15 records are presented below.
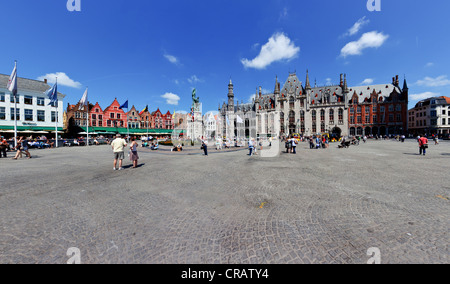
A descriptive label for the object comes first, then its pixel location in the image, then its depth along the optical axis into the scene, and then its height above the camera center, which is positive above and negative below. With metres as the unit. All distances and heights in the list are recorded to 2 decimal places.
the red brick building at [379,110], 52.12 +9.25
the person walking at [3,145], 12.63 -0.30
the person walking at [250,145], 14.35 -0.53
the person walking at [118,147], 8.33 -0.33
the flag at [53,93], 21.23 +6.32
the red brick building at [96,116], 49.69 +7.73
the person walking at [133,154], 8.87 -0.73
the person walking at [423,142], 12.66 -0.31
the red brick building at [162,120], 63.53 +8.05
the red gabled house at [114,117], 52.28 +7.90
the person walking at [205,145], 14.03 -0.44
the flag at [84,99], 24.58 +6.31
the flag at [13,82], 16.47 +6.08
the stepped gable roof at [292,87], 58.59 +19.17
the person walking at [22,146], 11.74 -0.33
